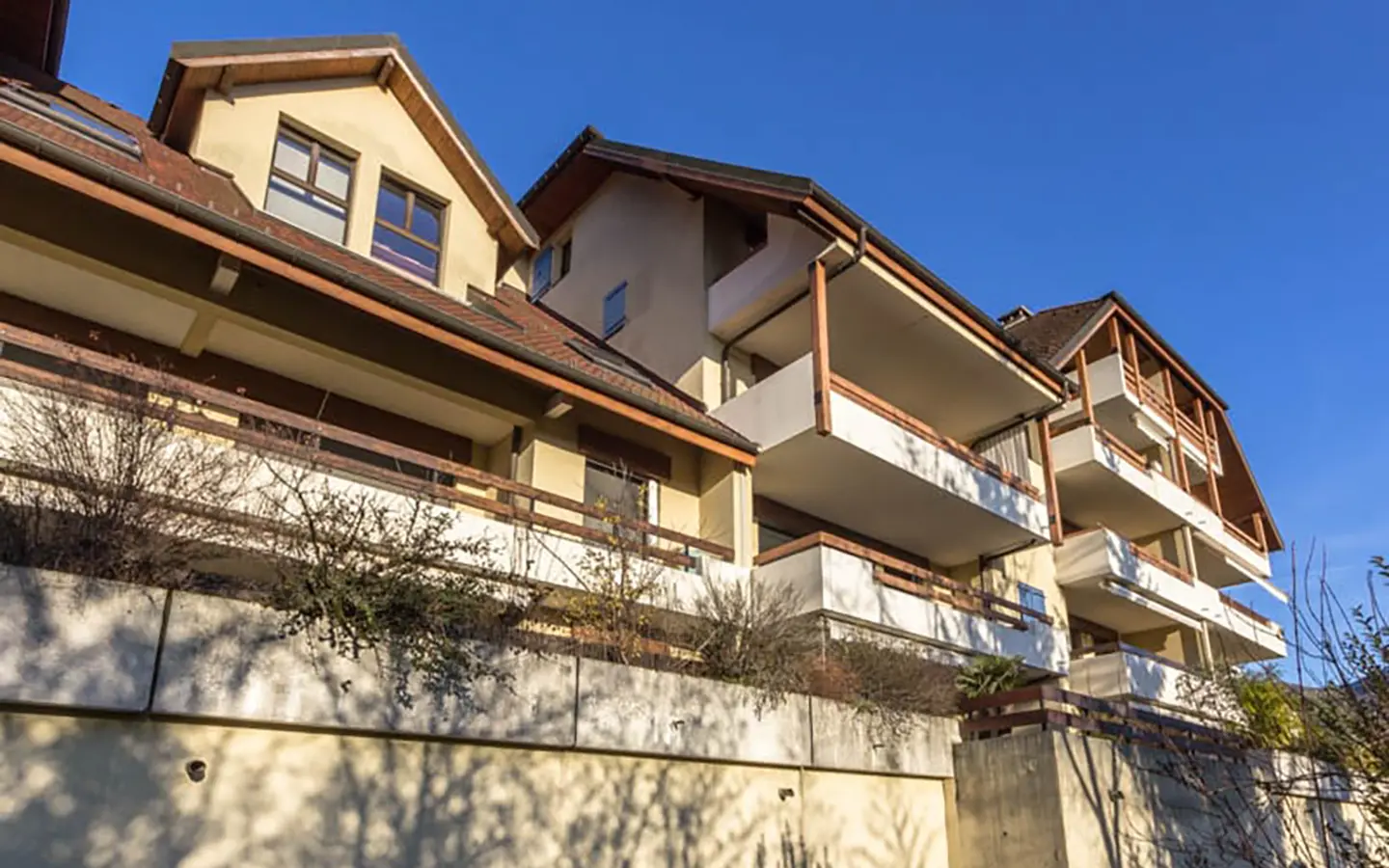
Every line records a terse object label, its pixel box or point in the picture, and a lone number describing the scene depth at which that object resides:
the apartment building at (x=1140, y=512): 21.95
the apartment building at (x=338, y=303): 10.28
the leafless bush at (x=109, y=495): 6.67
